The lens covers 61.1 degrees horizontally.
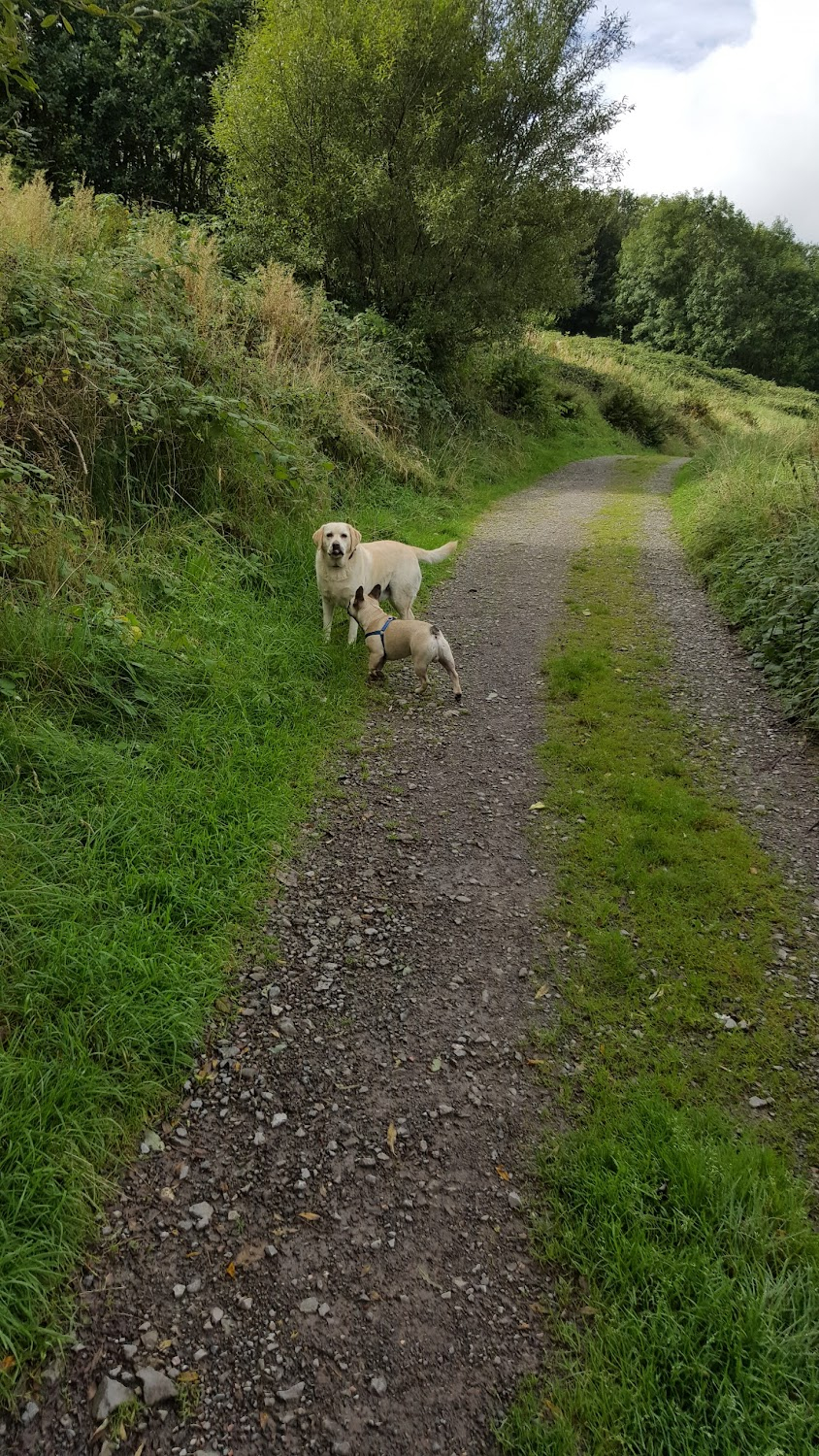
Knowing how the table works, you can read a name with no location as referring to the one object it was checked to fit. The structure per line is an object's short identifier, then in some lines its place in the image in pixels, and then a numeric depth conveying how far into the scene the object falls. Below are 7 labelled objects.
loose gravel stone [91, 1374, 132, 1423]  1.70
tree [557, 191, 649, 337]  45.88
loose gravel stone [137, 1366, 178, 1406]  1.73
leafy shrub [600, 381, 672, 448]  23.58
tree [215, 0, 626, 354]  10.97
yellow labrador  5.30
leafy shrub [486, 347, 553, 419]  17.02
